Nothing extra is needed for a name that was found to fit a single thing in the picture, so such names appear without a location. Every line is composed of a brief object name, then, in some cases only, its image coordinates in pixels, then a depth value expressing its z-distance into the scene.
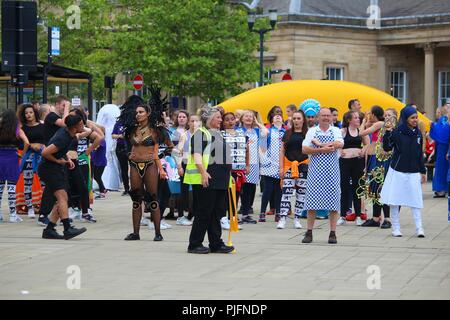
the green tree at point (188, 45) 45.97
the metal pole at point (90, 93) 36.03
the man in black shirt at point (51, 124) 18.05
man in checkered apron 15.38
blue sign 28.99
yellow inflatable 22.30
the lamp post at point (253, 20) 39.16
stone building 55.88
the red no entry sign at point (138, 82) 41.38
